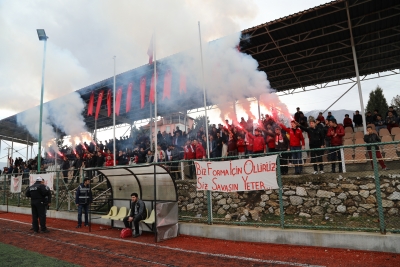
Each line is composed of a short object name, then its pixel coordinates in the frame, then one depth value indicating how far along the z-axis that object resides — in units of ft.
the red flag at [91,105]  62.57
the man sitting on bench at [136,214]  29.55
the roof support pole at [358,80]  38.34
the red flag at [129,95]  55.47
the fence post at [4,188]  57.74
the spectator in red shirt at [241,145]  37.55
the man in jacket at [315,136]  33.24
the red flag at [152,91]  50.53
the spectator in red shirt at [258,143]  34.81
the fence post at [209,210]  27.86
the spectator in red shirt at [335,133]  32.79
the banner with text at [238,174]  24.52
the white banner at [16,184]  53.01
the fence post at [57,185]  44.26
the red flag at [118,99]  56.44
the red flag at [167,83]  47.19
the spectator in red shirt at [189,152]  41.42
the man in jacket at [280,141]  33.63
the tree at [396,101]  149.37
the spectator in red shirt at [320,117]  44.06
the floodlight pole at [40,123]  54.47
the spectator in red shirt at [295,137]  32.50
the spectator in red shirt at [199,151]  40.14
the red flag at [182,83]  44.70
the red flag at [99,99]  59.34
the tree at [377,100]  152.17
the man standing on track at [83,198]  35.65
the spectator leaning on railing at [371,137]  30.78
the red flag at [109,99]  60.30
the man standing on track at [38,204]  32.89
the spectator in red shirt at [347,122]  44.86
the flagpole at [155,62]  45.78
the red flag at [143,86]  52.74
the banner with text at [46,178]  45.25
